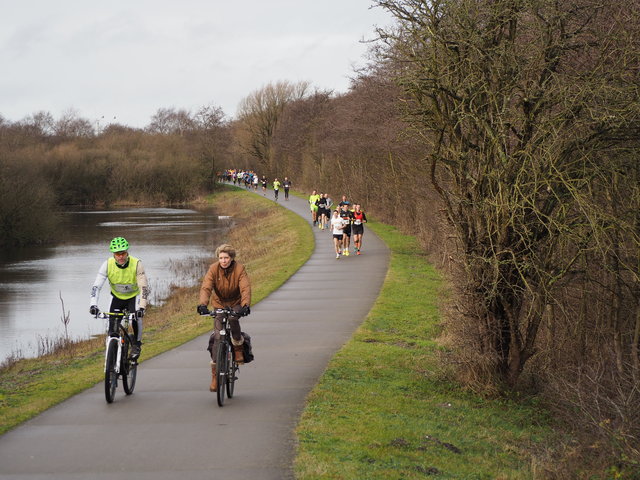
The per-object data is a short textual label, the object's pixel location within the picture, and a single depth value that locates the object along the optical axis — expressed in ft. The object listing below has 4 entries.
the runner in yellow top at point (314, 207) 153.94
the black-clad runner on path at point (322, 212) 141.38
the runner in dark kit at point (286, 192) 247.29
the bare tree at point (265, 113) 350.23
